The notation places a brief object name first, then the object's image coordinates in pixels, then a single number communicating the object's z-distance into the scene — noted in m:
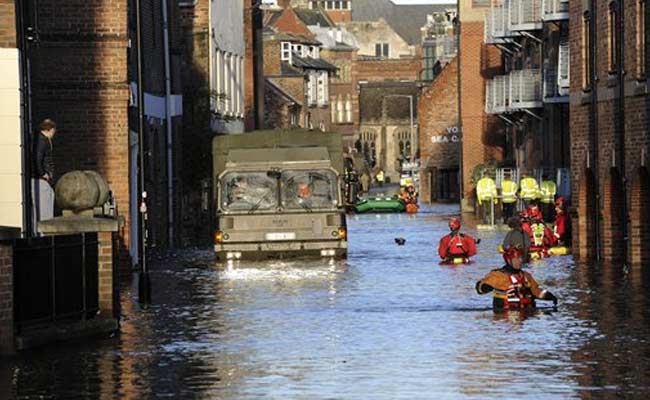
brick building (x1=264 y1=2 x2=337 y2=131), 129.88
